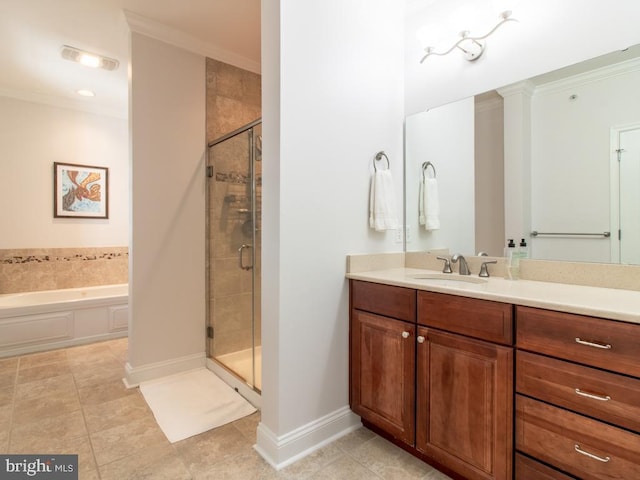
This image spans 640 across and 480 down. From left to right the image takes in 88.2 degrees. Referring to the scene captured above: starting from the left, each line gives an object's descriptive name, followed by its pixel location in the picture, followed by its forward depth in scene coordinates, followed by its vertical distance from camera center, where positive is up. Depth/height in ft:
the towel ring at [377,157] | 6.52 +1.61
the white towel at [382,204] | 6.26 +0.65
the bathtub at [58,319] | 9.82 -2.58
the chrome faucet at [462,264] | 6.14 -0.49
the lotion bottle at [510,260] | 5.55 -0.38
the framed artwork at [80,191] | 12.45 +1.87
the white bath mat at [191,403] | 6.26 -3.54
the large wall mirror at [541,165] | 4.70 +1.23
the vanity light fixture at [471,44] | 6.07 +3.67
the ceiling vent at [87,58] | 9.05 +5.14
